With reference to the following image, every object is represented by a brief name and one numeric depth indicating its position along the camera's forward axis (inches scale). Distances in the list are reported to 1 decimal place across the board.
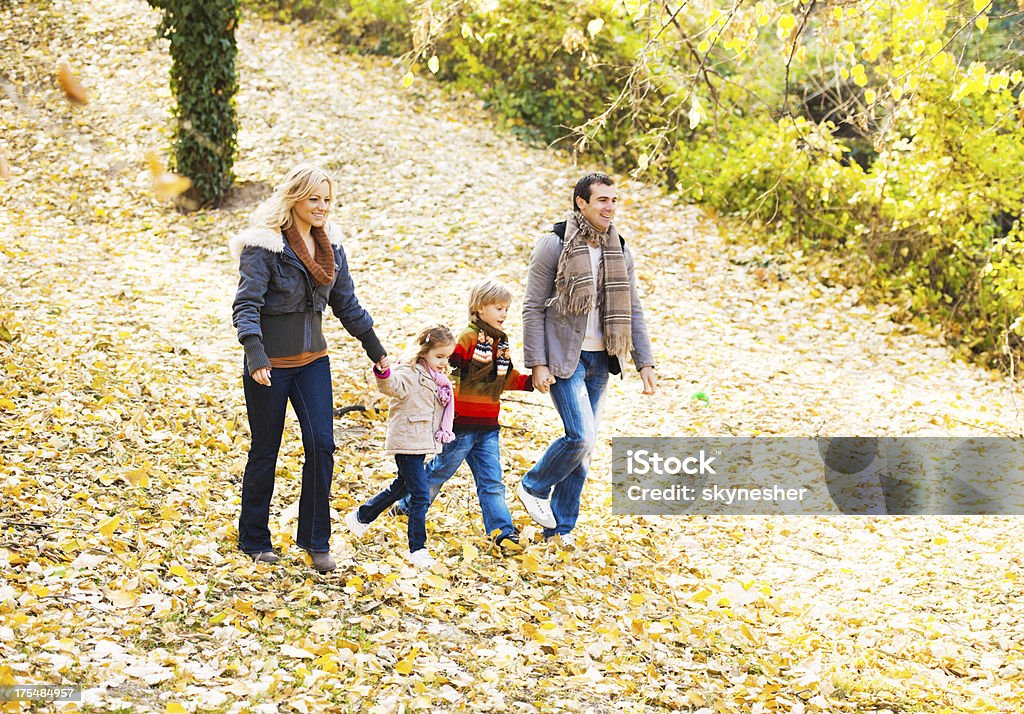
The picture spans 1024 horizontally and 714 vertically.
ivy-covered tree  829.8
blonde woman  317.7
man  372.8
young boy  363.6
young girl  352.2
